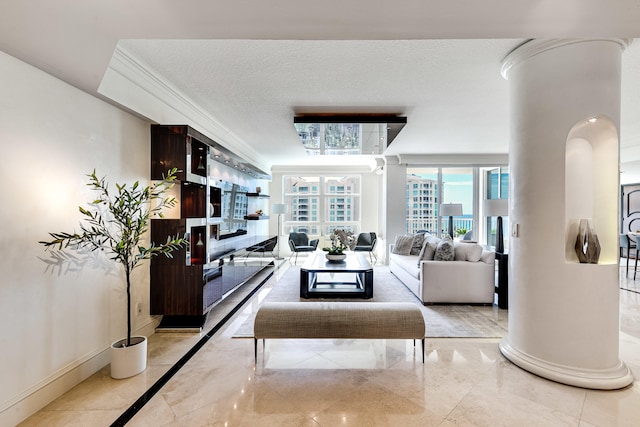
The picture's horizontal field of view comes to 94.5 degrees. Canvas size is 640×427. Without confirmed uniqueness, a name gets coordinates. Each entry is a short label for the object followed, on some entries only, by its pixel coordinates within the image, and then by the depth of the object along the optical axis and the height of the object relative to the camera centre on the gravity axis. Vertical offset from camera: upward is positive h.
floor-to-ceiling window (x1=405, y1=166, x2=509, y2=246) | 7.37 +0.46
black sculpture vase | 2.32 -0.24
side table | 4.00 -0.92
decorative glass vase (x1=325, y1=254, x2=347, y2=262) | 4.90 -0.74
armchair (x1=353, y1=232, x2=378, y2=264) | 7.39 -0.76
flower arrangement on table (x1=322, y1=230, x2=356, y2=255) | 5.00 -0.50
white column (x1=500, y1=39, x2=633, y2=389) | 2.23 +0.07
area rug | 3.20 -1.28
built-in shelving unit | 3.13 -0.25
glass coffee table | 4.31 -1.10
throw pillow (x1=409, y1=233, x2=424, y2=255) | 5.77 -0.60
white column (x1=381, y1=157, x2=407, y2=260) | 7.15 +0.30
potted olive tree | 2.22 -0.23
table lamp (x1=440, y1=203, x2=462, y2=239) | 6.18 +0.07
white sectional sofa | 4.11 -0.96
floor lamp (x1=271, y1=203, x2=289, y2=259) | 7.91 +0.11
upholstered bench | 2.52 -0.95
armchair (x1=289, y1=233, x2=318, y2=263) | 7.64 -0.76
